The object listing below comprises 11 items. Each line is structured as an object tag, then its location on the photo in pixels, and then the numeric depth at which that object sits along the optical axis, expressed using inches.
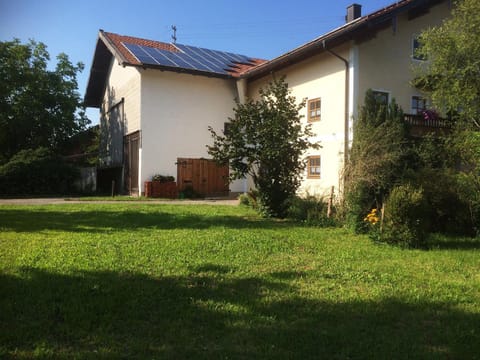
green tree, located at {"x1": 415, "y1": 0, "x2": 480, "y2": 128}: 395.2
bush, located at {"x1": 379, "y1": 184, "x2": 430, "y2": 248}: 345.4
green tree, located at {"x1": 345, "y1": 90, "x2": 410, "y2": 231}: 426.6
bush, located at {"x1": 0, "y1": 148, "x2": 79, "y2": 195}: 916.0
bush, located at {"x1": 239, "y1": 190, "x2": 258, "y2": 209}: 558.7
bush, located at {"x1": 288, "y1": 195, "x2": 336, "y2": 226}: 470.6
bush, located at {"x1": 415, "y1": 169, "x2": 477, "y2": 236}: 404.5
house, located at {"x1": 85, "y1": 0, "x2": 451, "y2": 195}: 639.1
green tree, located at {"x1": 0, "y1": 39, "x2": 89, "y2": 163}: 1098.1
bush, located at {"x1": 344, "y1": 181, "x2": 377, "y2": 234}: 411.8
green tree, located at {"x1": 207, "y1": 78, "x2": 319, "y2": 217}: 480.4
